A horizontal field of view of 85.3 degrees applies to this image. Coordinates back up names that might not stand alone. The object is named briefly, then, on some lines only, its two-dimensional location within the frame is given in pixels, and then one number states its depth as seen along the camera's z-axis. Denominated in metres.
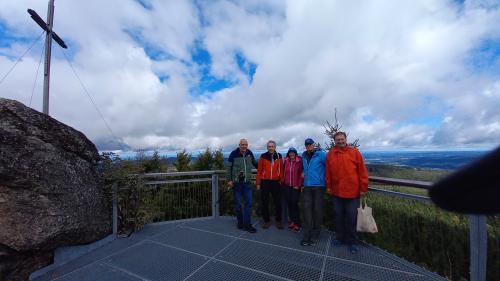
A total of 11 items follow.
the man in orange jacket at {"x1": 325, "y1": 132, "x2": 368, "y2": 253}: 4.50
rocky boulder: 3.70
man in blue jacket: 5.03
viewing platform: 3.58
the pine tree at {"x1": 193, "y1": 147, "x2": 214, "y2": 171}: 8.99
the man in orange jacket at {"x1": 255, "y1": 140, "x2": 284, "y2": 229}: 6.00
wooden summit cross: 6.12
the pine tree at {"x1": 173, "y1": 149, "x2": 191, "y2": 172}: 9.10
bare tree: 7.49
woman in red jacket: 5.61
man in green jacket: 5.83
